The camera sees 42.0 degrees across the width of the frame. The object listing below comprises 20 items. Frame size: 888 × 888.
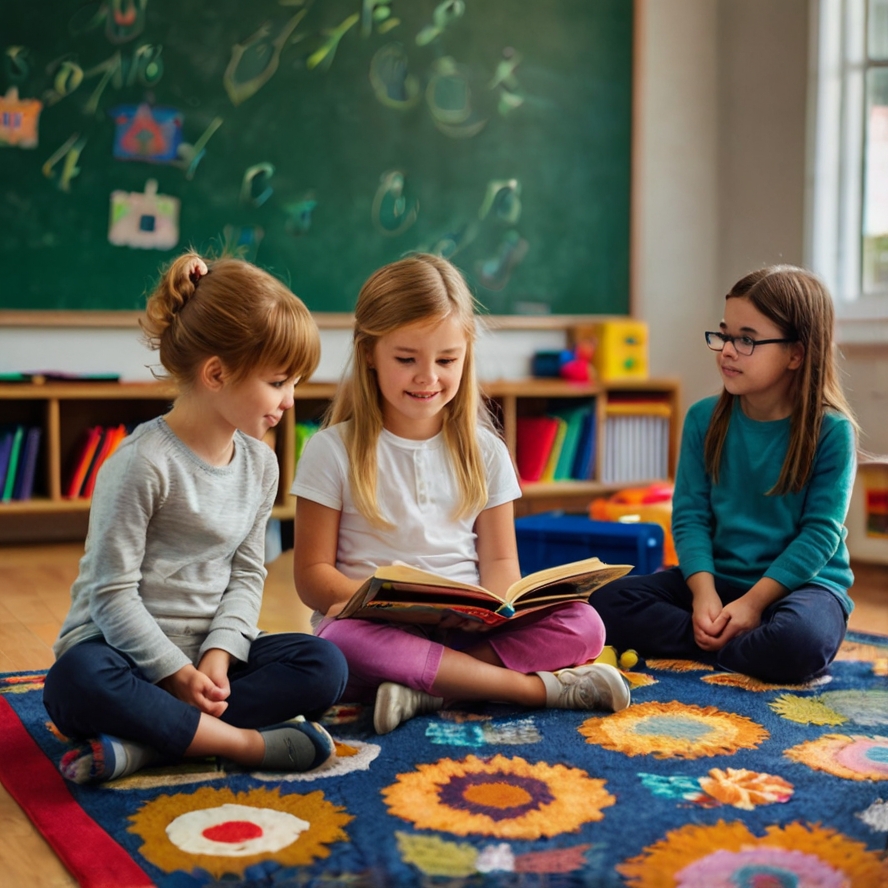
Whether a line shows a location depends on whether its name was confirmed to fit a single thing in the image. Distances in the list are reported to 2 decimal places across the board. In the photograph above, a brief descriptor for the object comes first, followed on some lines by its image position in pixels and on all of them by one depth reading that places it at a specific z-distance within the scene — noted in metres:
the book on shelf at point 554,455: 3.56
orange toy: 2.80
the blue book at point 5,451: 2.91
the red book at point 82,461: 2.99
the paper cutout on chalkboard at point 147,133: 3.12
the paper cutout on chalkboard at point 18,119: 2.99
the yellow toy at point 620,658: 1.74
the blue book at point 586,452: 3.60
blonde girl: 1.52
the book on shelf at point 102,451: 3.01
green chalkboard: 3.07
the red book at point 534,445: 3.53
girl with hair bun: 1.24
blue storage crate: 2.39
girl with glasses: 1.79
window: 3.24
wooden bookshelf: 2.92
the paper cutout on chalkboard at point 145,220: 3.15
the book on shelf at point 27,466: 2.93
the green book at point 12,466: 2.91
